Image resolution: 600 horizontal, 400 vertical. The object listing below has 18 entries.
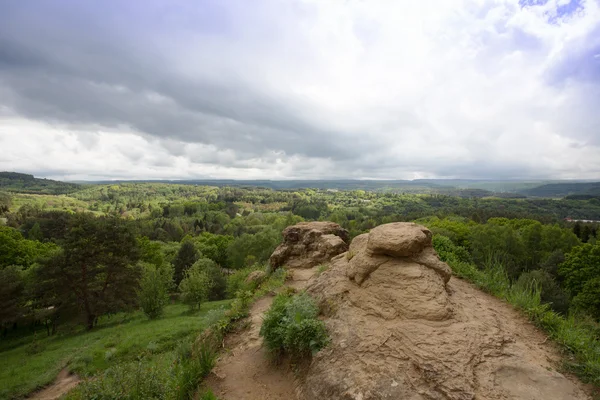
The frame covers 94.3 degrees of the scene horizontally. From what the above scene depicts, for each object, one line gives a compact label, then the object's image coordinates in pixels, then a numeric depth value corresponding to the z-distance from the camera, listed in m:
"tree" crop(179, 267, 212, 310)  30.42
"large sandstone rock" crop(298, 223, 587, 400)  5.70
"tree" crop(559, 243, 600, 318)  30.98
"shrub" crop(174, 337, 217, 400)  7.17
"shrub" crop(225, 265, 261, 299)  34.59
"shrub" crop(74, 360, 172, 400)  6.95
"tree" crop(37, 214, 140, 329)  27.84
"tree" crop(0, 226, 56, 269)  43.12
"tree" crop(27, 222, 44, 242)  75.04
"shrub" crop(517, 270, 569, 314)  26.67
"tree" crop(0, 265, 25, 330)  27.14
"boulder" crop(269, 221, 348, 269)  17.92
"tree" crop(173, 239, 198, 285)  50.19
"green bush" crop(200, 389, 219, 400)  6.42
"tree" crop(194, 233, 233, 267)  63.53
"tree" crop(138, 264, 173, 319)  27.91
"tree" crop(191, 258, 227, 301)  41.07
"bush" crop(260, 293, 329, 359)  7.64
